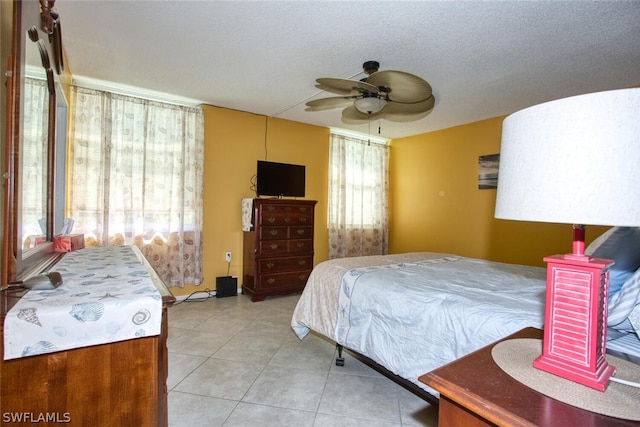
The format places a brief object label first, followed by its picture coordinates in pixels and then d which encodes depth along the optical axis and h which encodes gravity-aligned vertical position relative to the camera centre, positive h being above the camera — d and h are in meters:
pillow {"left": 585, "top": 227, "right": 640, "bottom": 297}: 1.19 -0.16
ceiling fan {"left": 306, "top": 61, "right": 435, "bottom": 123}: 2.07 +0.87
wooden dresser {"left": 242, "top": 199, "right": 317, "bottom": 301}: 3.69 -0.55
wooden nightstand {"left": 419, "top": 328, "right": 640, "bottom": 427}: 0.58 -0.40
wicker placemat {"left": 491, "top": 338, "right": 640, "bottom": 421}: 0.60 -0.39
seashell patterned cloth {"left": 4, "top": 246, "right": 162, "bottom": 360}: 0.68 -0.28
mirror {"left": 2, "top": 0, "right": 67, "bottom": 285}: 0.91 +0.22
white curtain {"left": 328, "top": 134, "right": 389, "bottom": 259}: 4.80 +0.16
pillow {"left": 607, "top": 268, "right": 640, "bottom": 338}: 1.02 -0.33
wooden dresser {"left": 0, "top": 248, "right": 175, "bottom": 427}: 0.69 -0.45
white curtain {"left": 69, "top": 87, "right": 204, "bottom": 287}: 3.08 +0.25
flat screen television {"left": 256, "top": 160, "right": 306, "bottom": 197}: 3.98 +0.34
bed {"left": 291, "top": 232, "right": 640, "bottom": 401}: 1.28 -0.51
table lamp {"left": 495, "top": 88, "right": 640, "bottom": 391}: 0.52 +0.04
